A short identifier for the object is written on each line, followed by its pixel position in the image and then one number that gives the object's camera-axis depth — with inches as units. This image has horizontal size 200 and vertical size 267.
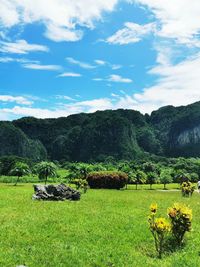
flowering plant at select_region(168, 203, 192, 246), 761.6
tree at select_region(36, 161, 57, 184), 3580.2
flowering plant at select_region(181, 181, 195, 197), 2202.8
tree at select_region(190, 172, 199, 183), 4762.6
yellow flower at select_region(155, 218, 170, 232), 656.4
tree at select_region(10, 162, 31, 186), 3560.8
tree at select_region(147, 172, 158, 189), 3914.9
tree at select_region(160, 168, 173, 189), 3893.0
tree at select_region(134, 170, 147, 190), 3900.1
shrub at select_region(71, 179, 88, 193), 2352.9
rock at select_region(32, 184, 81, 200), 1557.6
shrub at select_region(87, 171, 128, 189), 3358.8
